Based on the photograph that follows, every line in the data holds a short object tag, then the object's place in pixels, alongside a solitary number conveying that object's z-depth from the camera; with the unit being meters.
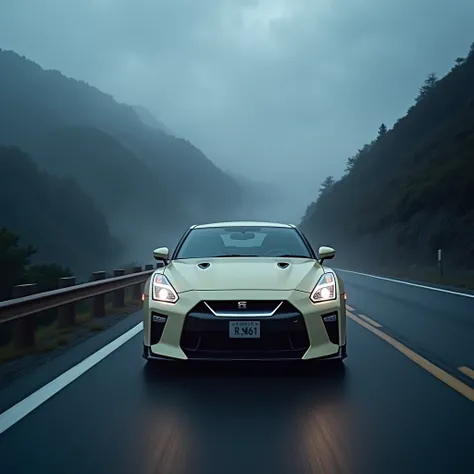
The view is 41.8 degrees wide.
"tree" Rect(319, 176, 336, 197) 153.62
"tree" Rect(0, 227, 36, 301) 42.38
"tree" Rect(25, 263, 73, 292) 38.59
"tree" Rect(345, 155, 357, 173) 117.72
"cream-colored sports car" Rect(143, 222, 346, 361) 5.32
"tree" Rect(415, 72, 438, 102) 98.14
